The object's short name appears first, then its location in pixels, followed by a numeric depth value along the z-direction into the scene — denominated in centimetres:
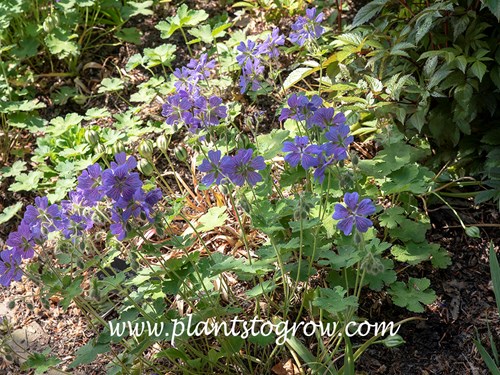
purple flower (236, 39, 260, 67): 274
